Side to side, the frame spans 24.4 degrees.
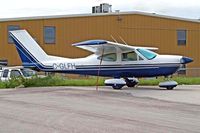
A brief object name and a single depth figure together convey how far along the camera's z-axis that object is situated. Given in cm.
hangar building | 4706
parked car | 2627
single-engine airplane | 2170
